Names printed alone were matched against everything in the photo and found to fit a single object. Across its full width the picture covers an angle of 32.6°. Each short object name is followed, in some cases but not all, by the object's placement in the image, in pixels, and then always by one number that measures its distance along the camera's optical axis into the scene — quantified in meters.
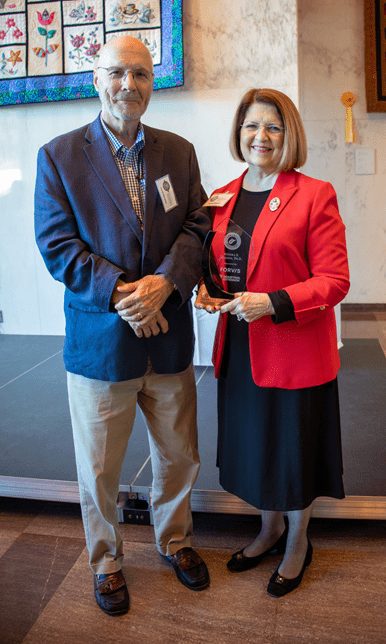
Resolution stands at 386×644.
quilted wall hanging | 3.79
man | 1.75
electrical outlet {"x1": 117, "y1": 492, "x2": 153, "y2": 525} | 2.40
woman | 1.72
